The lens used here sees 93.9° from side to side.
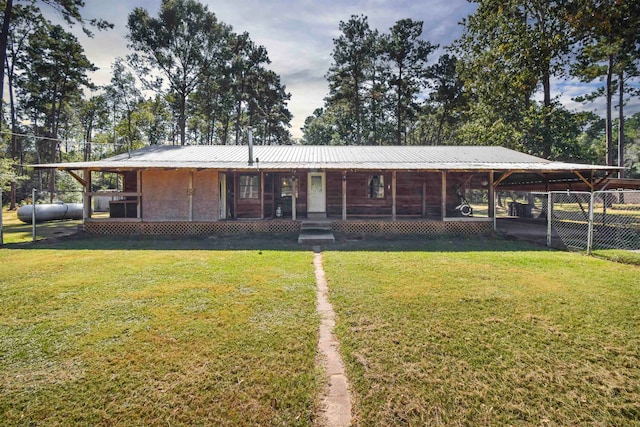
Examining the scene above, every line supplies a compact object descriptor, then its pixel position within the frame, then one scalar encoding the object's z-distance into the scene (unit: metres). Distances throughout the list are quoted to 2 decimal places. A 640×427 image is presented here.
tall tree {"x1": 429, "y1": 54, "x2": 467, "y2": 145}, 29.17
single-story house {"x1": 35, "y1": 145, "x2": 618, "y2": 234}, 12.33
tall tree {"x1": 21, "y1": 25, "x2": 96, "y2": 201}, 26.08
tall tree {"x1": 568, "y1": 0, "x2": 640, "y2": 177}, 12.66
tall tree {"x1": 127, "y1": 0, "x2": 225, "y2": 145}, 23.89
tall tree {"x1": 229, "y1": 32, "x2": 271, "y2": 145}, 28.09
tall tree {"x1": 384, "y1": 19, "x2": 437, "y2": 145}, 27.58
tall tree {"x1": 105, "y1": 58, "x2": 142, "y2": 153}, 33.19
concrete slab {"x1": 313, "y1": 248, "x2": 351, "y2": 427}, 2.51
